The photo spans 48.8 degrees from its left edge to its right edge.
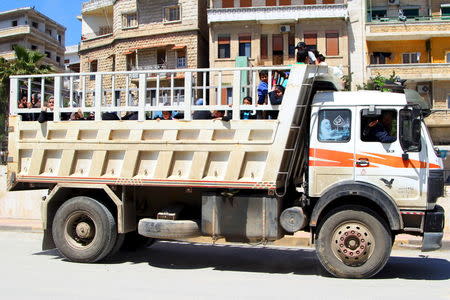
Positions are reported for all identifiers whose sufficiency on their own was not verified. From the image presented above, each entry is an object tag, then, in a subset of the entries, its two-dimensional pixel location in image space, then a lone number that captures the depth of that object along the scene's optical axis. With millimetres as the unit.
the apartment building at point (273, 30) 31250
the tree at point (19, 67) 28509
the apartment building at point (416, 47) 31422
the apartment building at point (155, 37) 33438
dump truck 6996
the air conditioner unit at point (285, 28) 31578
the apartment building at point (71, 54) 66125
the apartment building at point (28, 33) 51781
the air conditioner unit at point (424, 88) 32312
